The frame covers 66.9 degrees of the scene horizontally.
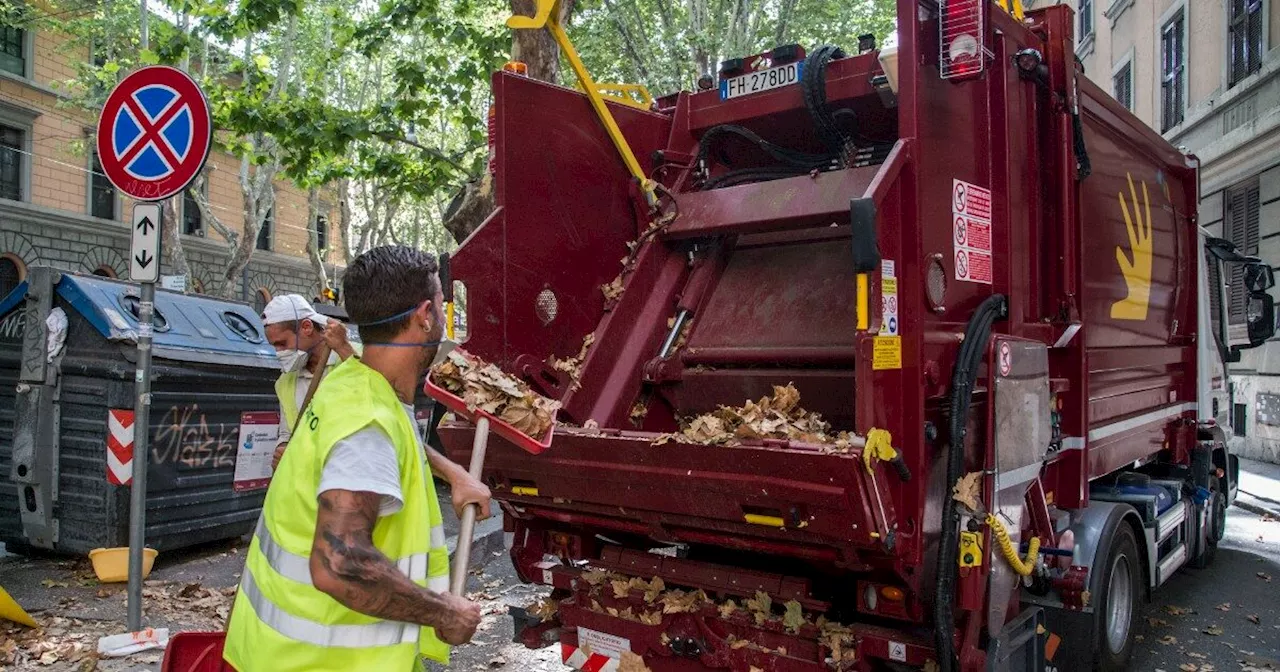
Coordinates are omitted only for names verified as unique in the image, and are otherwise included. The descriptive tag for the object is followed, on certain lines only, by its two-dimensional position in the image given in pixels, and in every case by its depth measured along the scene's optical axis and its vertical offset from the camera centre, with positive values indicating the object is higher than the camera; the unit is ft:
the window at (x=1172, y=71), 52.44 +15.94
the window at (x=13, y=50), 64.85 +20.39
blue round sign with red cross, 14.28 +3.25
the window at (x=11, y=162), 64.95 +12.77
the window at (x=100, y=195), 72.02 +11.82
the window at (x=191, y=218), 82.69 +11.53
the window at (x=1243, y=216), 44.06 +6.71
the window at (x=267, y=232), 93.25 +11.60
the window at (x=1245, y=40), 42.45 +14.42
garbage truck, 9.83 +0.07
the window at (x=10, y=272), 63.87 +5.27
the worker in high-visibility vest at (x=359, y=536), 5.65 -1.12
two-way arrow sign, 14.11 +1.54
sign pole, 13.74 -0.33
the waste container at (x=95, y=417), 18.83 -1.32
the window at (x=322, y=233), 103.31 +12.97
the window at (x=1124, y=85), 61.82 +18.02
